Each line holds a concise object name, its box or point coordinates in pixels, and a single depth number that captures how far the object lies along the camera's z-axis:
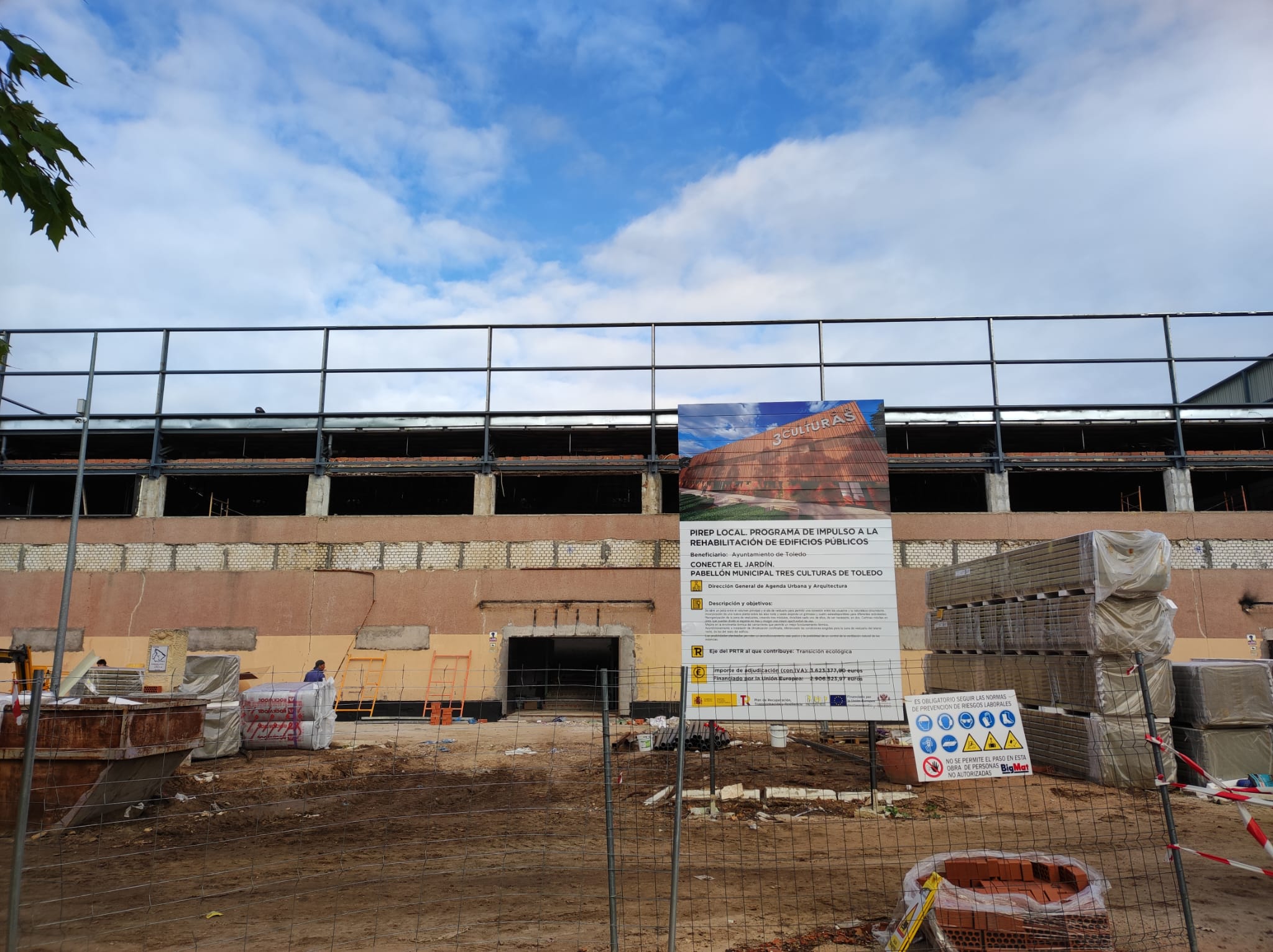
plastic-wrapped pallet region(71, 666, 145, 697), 13.10
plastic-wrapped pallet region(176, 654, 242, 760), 13.73
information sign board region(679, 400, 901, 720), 9.76
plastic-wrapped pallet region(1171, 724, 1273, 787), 11.17
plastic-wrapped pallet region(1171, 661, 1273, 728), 11.25
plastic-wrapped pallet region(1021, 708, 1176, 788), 10.64
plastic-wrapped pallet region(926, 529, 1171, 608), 10.92
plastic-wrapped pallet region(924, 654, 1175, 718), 10.86
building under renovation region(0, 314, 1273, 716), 22.33
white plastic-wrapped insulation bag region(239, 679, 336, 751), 14.73
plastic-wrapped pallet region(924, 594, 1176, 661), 10.90
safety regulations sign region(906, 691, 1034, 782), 5.79
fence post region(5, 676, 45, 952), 4.16
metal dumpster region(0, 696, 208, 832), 9.31
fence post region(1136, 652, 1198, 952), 5.01
